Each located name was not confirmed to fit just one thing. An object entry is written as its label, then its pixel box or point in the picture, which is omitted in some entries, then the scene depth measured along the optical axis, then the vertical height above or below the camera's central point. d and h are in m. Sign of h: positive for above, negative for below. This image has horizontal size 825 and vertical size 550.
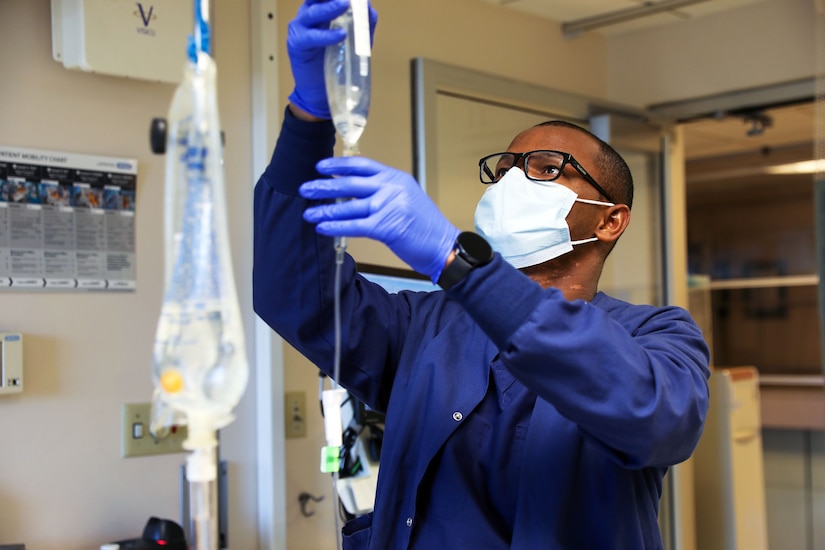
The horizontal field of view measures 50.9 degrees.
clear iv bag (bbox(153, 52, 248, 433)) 0.63 +0.02
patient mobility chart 1.93 +0.15
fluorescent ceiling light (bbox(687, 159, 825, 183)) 5.50 +0.65
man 0.88 -0.08
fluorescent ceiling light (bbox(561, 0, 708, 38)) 3.14 +0.97
